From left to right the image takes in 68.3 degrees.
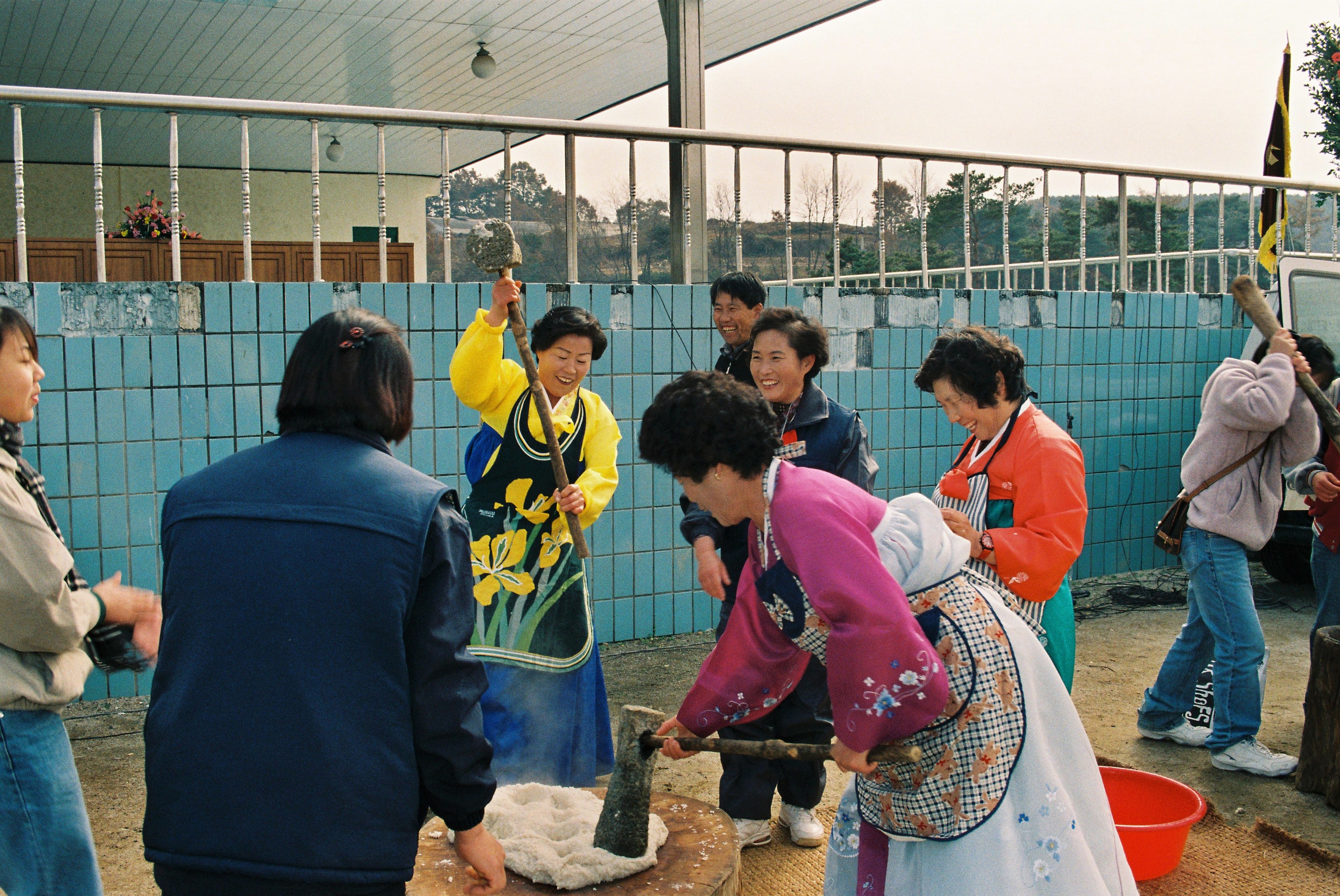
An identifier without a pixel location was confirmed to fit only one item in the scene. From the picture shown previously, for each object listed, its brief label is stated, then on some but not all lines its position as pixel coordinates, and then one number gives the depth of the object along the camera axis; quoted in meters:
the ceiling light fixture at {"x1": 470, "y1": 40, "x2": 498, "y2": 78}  9.52
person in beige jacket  1.88
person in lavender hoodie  3.79
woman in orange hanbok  2.68
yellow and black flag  7.07
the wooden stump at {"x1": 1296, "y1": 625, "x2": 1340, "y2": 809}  3.56
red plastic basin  2.87
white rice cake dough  2.11
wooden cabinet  9.20
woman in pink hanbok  1.82
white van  6.05
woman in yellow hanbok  3.27
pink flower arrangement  9.79
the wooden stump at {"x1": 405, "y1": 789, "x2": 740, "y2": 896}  2.06
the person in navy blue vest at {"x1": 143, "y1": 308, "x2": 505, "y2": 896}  1.50
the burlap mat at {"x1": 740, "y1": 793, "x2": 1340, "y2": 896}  3.04
